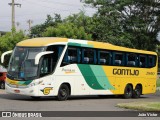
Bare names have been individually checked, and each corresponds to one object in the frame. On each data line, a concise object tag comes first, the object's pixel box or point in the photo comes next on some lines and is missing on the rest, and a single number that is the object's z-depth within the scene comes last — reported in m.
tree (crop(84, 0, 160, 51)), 47.28
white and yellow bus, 21.61
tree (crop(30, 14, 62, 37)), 55.10
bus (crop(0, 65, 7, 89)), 37.00
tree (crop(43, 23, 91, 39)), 38.03
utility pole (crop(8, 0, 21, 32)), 49.16
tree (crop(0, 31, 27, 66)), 38.28
